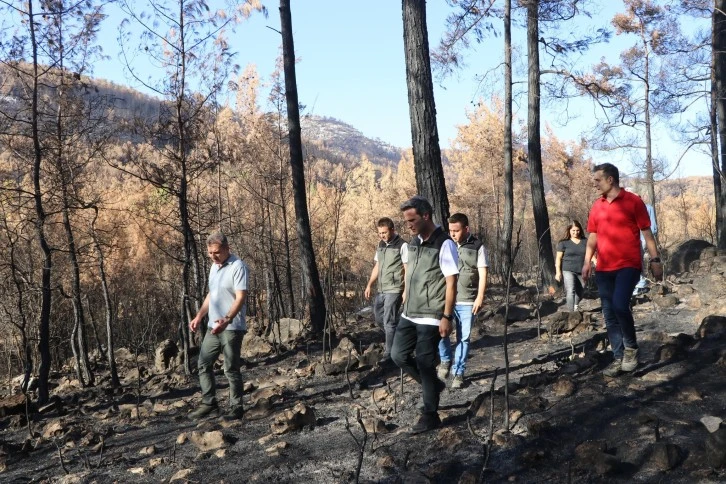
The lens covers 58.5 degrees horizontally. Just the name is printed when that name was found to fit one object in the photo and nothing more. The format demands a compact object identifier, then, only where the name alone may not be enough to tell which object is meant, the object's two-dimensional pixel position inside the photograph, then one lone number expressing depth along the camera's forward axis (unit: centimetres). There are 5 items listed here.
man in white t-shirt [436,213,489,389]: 607
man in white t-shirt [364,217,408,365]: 723
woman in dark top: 899
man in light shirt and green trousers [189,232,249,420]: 588
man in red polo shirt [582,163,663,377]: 525
